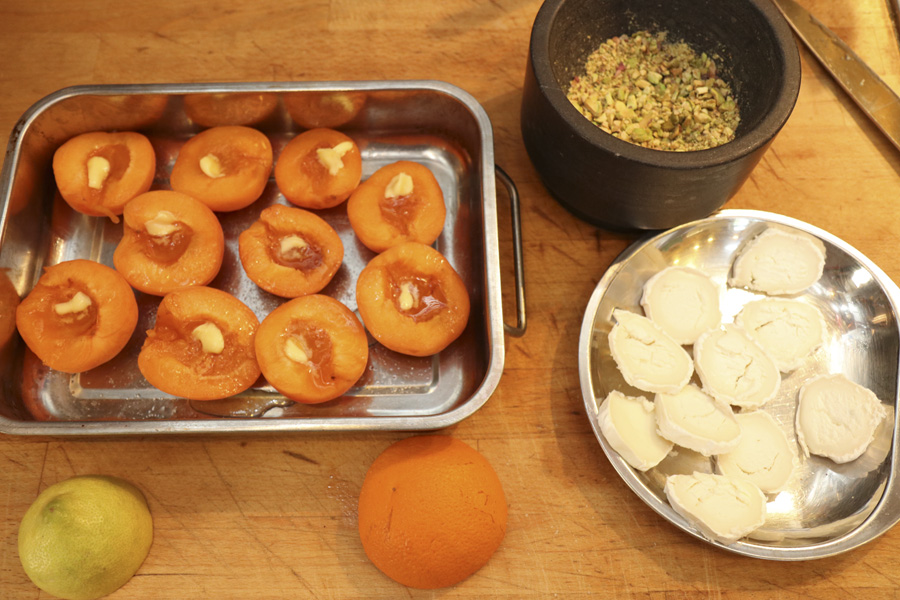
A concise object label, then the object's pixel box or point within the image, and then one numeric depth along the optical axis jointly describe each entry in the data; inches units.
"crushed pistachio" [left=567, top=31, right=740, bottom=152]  37.3
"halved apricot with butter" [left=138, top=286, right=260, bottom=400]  34.0
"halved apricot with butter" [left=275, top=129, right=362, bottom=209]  38.9
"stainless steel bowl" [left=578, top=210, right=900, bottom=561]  33.4
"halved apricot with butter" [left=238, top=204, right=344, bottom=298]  36.6
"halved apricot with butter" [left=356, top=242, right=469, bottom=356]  35.1
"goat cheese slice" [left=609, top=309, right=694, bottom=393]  34.6
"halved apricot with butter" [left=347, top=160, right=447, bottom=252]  37.8
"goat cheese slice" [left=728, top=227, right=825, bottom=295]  38.1
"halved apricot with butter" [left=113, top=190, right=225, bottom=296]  36.4
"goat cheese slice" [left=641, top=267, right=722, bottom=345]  36.5
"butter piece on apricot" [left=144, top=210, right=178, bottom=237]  35.9
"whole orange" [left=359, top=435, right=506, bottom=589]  31.0
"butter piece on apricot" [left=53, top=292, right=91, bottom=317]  34.4
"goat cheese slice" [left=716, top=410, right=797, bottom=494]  33.9
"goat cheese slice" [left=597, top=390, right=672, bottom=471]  33.2
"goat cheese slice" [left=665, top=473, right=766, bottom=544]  31.9
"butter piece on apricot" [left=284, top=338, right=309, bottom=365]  33.5
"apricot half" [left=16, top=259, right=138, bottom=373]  34.5
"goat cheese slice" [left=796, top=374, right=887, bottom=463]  34.8
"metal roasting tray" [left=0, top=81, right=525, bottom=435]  35.9
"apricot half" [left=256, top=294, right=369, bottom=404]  33.5
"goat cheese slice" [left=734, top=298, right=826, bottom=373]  36.8
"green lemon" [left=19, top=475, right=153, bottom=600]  30.7
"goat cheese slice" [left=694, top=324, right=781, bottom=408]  34.9
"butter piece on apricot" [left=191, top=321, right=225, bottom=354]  34.3
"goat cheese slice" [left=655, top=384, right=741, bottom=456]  33.0
